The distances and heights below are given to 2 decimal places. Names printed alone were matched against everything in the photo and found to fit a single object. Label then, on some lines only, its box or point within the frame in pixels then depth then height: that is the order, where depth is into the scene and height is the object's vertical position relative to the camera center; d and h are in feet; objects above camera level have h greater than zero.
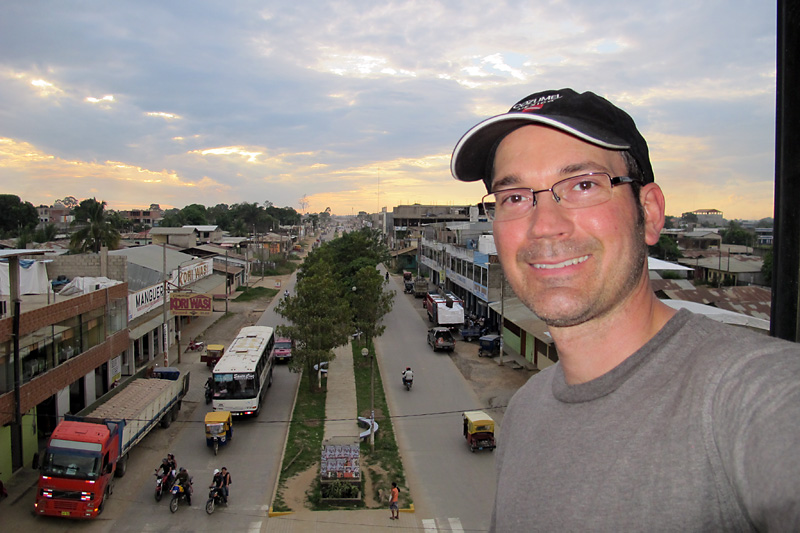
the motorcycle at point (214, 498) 46.75 -24.60
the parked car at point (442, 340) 104.42 -21.83
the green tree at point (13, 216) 273.95 +8.48
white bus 66.33 -19.50
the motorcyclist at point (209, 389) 74.00 -23.24
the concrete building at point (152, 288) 85.66 -10.86
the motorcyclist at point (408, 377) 81.30 -22.70
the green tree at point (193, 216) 392.55 +12.79
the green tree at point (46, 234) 216.13 -1.15
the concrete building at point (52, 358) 50.14 -15.15
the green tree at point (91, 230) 131.64 +0.42
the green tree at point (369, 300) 100.22 -13.22
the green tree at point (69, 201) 573.04 +34.46
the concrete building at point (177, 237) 191.72 -1.79
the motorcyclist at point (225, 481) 47.91 -23.48
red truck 43.34 -20.45
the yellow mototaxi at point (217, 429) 59.52 -22.96
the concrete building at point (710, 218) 526.33 +21.42
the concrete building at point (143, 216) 449.48 +14.34
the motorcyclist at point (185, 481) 47.44 -23.14
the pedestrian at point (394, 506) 45.36 -24.16
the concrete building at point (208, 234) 262.06 -0.77
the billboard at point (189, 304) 85.46 -12.00
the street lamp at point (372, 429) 59.87 -23.20
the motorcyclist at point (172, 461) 50.44 -22.59
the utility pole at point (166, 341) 85.04 -18.07
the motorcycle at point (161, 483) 48.01 -23.73
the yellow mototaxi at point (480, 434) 59.31 -23.19
